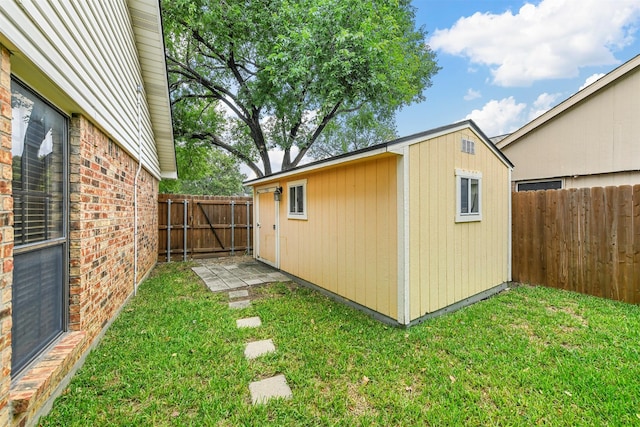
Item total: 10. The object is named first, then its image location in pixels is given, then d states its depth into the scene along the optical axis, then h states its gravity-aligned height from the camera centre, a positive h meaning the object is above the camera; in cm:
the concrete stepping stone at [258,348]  298 -150
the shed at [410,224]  362 -15
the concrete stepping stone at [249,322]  367 -148
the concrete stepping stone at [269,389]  230 -153
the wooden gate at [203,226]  841 -35
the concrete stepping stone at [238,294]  494 -145
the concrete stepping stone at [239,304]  441 -145
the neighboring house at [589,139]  557 +168
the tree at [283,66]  902 +551
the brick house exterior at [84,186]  168 +32
